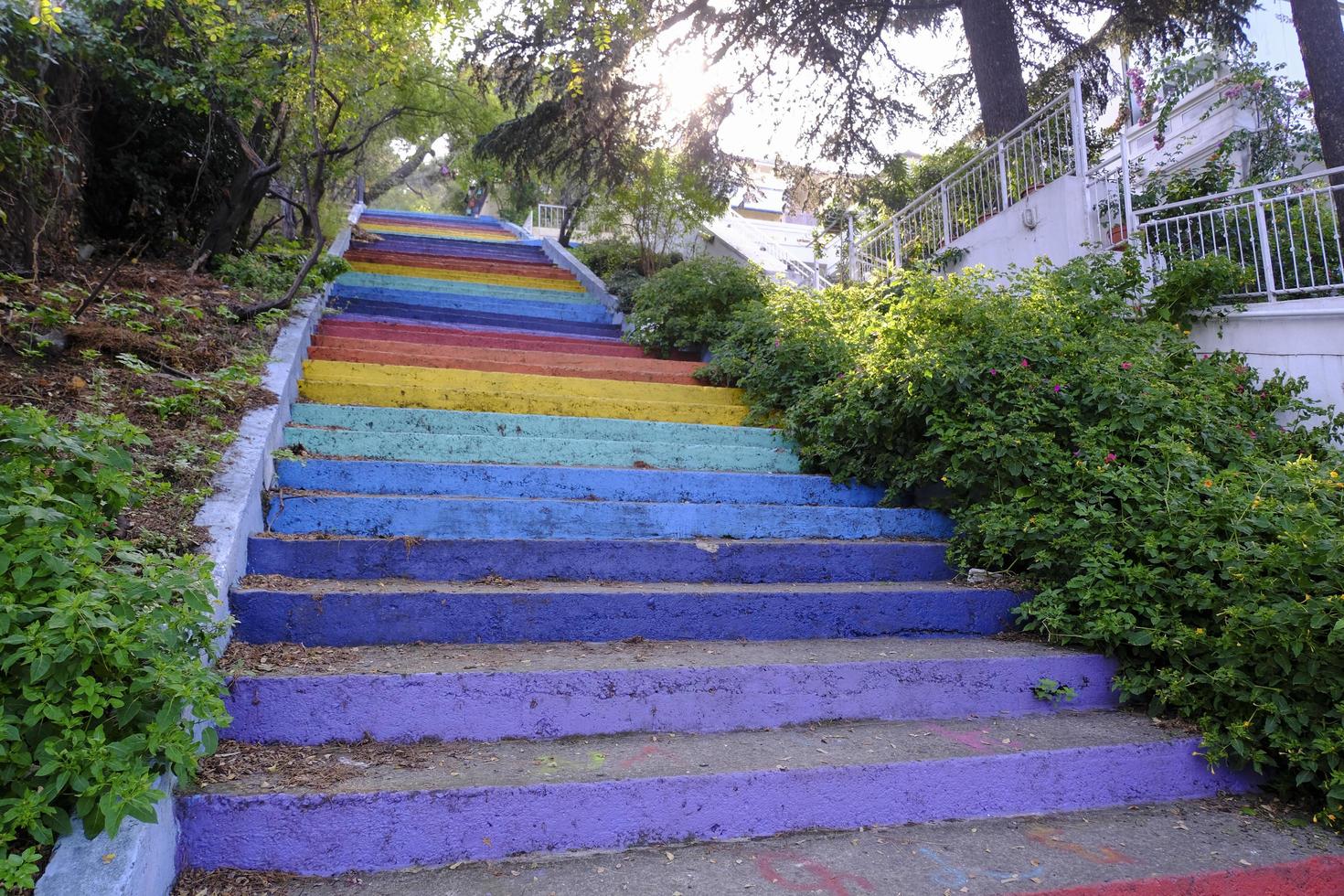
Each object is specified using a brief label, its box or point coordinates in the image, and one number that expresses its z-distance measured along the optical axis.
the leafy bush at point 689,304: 8.20
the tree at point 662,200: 11.59
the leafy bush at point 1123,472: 3.03
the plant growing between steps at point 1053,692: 3.46
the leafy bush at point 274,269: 7.12
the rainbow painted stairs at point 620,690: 2.46
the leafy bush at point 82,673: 1.95
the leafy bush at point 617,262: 10.69
